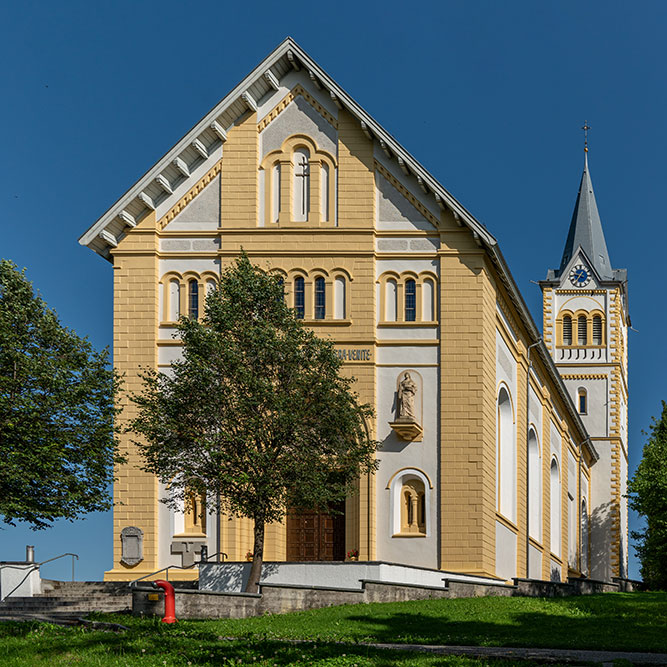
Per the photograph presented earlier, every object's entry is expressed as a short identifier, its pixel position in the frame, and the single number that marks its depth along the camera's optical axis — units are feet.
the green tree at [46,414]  118.52
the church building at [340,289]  131.95
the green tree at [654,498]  205.67
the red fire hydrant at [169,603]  84.58
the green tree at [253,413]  107.24
